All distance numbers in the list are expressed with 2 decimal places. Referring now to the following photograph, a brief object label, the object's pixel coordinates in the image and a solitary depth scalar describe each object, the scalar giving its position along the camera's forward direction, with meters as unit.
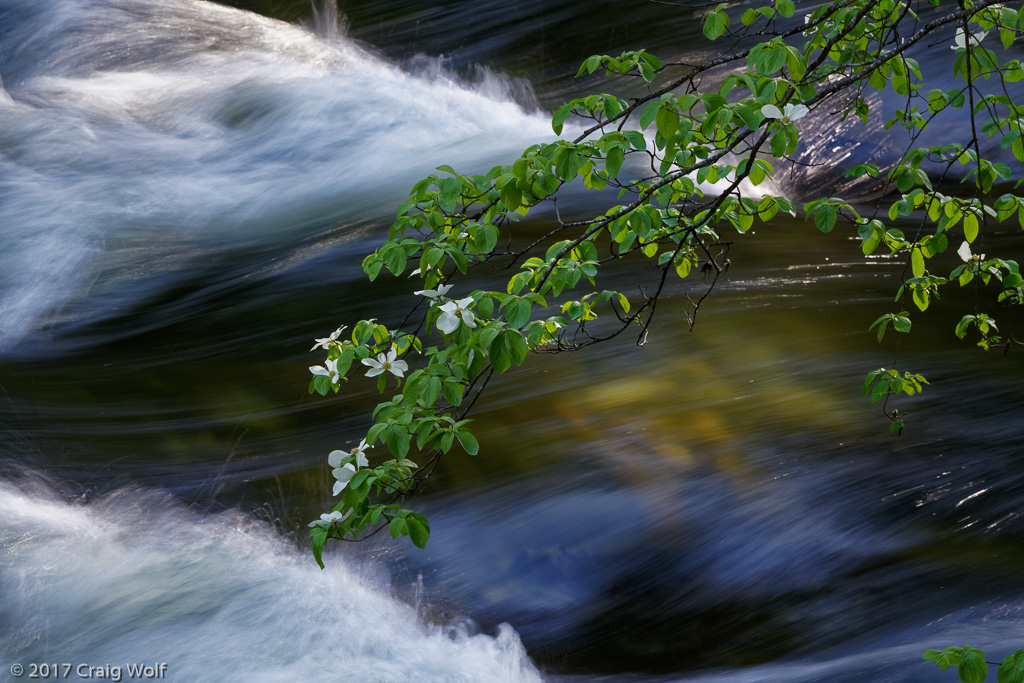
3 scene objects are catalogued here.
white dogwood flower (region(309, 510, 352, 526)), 7.52
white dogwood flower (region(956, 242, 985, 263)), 8.05
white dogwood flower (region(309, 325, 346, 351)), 7.72
